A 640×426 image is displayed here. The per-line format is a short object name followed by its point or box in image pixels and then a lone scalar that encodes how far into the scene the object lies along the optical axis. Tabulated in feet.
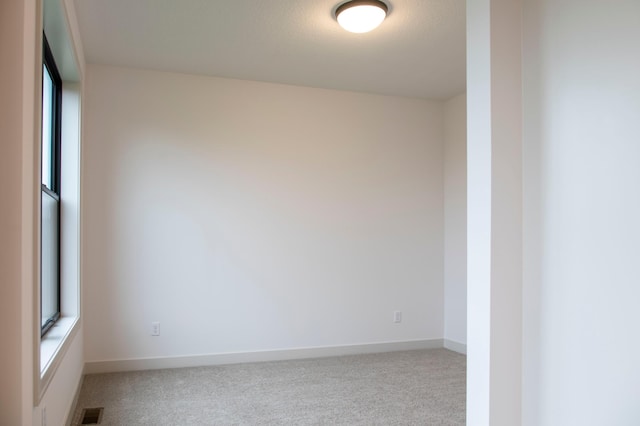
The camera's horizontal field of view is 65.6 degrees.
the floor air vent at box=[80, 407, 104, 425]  10.12
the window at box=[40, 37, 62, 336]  10.16
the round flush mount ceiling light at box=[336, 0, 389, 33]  10.04
